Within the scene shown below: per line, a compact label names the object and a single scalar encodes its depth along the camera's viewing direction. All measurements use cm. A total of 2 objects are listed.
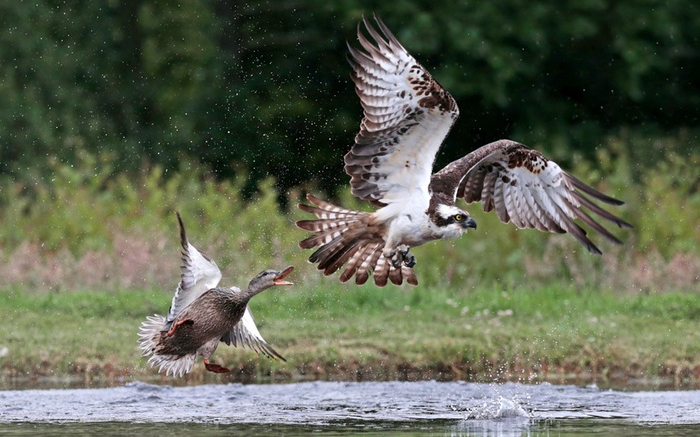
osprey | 1875
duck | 1948
